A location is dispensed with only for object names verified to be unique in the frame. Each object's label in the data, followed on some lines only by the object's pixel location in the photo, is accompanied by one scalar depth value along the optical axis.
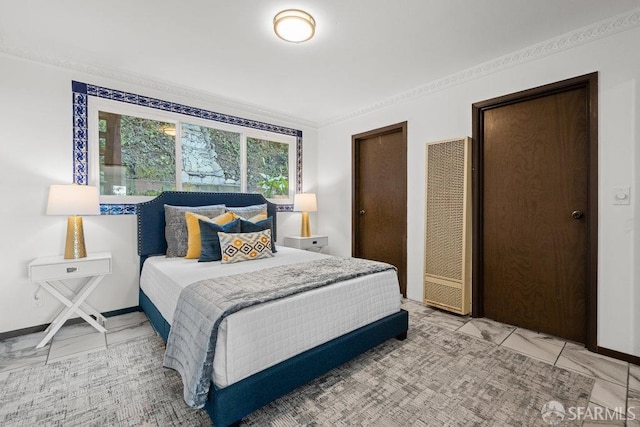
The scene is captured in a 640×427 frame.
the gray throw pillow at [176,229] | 2.94
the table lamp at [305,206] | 4.31
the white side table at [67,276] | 2.29
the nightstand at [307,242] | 4.14
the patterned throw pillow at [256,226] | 2.89
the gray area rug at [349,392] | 1.52
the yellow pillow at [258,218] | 3.28
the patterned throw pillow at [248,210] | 3.40
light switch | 2.07
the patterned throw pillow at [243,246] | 2.61
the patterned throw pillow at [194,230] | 2.81
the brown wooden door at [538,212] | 2.35
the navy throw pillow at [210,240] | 2.67
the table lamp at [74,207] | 2.39
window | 2.97
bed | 1.41
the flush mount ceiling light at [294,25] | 2.02
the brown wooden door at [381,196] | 3.68
